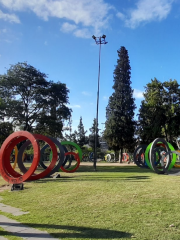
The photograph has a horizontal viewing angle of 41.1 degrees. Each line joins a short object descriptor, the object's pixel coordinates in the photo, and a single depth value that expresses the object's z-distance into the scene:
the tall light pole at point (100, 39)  24.78
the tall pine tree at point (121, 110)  38.47
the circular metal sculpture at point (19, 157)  12.71
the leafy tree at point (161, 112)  34.75
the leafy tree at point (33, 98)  27.44
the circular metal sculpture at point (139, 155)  26.97
